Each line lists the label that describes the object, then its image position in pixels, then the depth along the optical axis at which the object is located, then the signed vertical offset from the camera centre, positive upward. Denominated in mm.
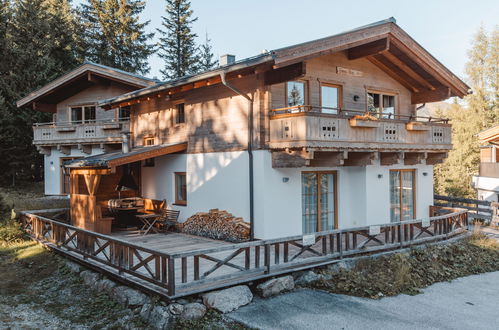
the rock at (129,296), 7739 -2630
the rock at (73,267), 10156 -2626
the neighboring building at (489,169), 22281 -354
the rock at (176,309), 6855 -2508
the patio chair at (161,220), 13172 -1879
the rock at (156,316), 6766 -2670
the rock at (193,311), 6898 -2593
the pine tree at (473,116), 29562 +3653
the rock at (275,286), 8039 -2540
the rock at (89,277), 9234 -2647
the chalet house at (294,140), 10923 +795
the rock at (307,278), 8750 -2547
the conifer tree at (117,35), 33844 +11695
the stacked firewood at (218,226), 11467 -1869
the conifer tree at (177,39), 37844 +12407
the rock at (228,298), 7234 -2519
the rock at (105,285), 8611 -2650
